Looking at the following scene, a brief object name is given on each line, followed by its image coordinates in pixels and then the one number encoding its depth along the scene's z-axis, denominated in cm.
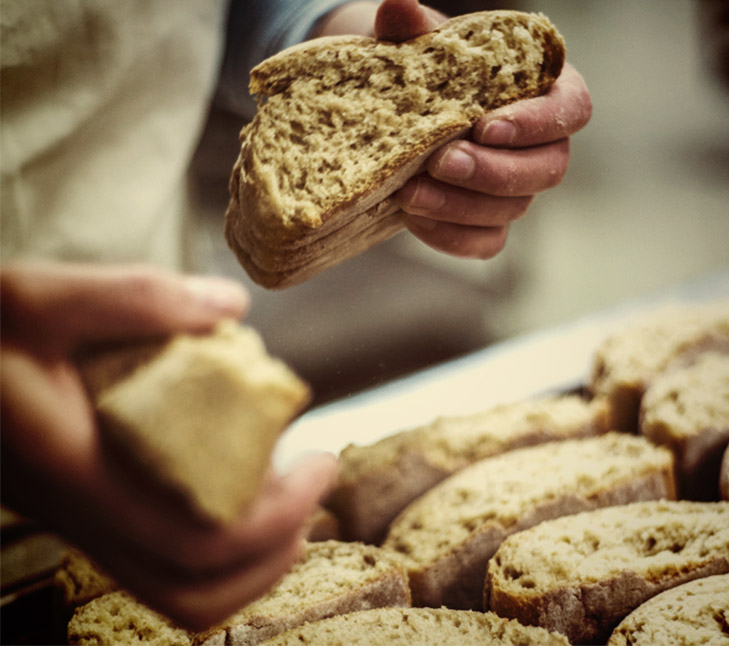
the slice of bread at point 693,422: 67
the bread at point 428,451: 66
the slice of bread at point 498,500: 63
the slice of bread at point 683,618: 57
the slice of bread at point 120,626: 57
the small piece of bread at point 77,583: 60
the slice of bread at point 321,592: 59
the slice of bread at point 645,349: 73
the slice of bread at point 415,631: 58
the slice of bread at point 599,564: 60
